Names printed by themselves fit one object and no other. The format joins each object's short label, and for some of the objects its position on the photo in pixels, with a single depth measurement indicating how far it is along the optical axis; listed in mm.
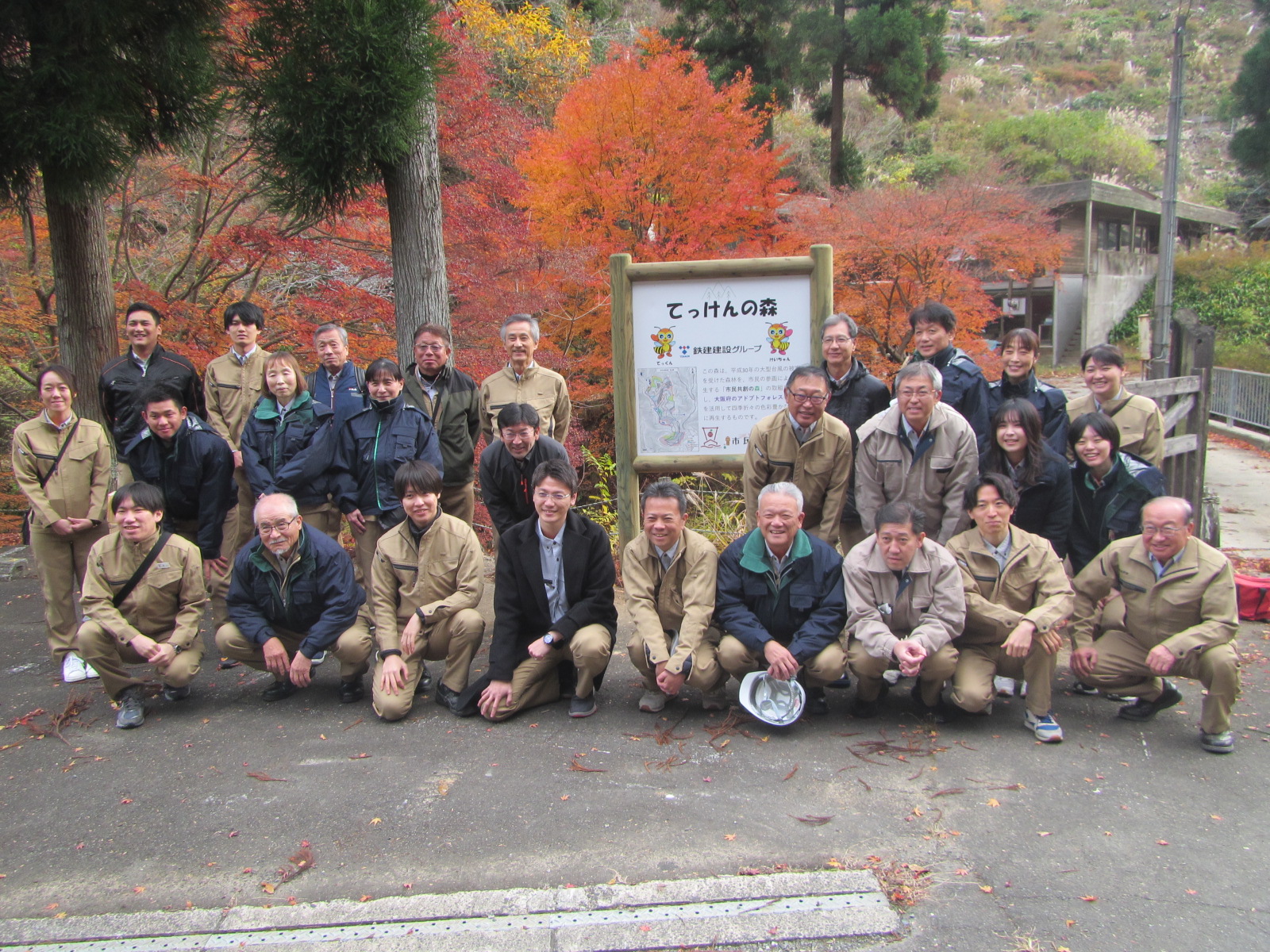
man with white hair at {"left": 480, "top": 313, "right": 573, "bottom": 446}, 5164
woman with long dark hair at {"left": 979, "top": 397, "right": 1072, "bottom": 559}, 4367
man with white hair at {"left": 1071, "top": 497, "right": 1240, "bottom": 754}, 3844
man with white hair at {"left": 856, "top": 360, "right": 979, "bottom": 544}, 4336
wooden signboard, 5125
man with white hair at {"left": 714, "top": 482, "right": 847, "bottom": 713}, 4055
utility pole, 14188
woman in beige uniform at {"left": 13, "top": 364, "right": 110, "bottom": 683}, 4941
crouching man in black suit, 4246
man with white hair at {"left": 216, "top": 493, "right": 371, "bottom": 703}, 4367
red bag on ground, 5656
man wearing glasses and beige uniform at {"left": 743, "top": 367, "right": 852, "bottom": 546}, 4551
